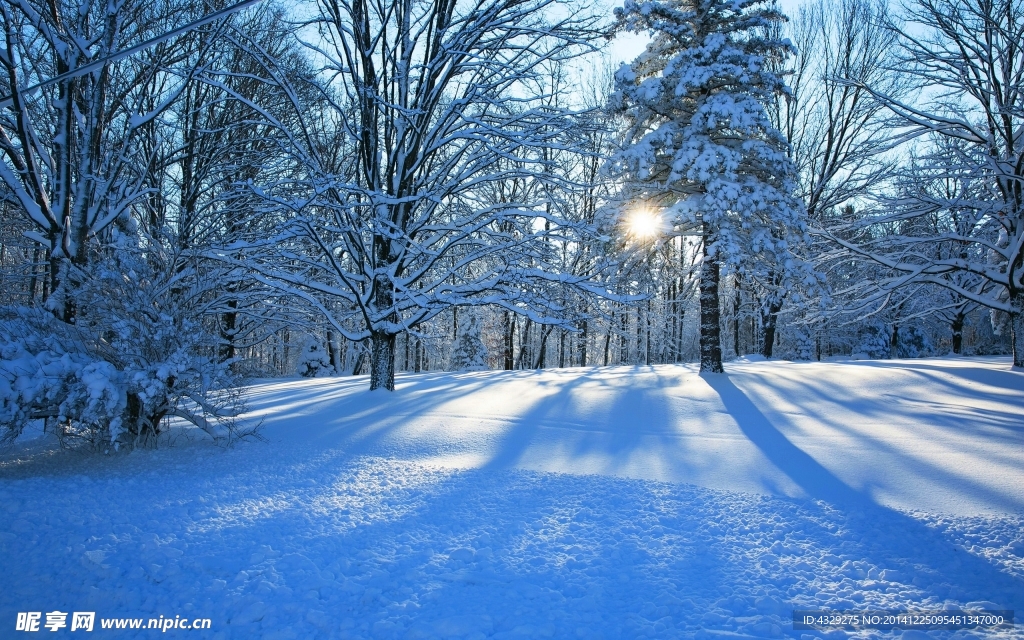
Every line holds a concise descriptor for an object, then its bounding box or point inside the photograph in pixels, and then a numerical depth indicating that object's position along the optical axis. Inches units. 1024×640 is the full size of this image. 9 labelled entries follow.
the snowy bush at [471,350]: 1047.6
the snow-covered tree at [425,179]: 315.3
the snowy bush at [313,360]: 941.2
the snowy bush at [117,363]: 181.9
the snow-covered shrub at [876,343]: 1206.3
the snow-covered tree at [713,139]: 438.3
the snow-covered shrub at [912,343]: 1225.4
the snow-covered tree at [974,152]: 410.3
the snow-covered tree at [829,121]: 575.2
